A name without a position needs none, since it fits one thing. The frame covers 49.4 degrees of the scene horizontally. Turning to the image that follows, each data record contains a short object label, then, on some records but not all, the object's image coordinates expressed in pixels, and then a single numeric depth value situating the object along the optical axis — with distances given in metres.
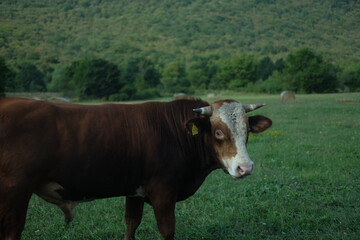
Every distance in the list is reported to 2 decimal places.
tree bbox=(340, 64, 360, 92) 70.69
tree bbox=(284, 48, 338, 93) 72.50
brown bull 4.32
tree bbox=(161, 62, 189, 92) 91.88
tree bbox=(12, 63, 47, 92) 65.75
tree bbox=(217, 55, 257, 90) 99.06
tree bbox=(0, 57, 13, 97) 47.18
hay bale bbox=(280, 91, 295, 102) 41.91
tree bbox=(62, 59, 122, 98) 61.28
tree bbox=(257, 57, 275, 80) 102.00
